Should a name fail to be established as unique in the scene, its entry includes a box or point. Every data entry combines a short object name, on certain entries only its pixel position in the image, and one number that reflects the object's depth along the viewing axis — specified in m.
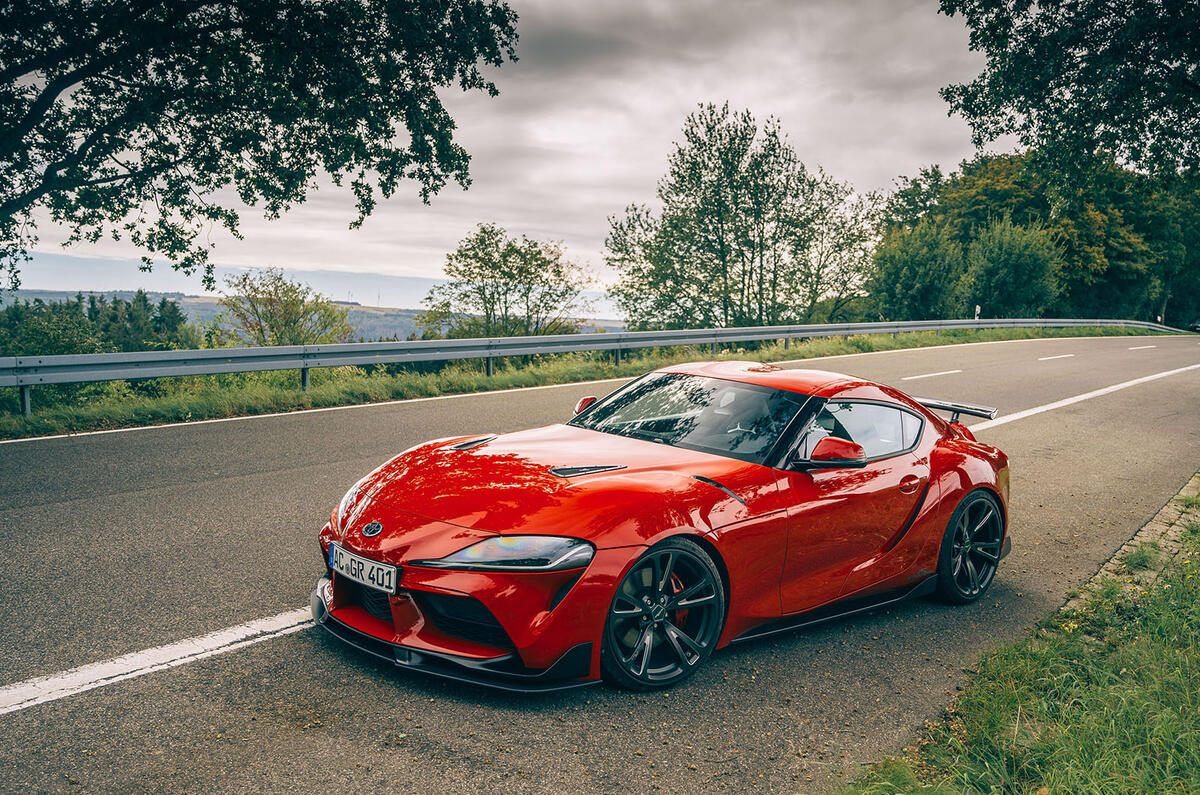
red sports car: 3.25
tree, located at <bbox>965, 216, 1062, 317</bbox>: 41.19
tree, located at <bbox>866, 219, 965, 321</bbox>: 37.91
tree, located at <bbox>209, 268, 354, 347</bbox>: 32.91
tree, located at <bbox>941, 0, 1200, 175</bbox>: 15.83
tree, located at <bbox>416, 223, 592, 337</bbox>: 35.56
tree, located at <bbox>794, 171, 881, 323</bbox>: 35.12
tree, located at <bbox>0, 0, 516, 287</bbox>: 14.42
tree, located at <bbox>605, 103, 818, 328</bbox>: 35.16
